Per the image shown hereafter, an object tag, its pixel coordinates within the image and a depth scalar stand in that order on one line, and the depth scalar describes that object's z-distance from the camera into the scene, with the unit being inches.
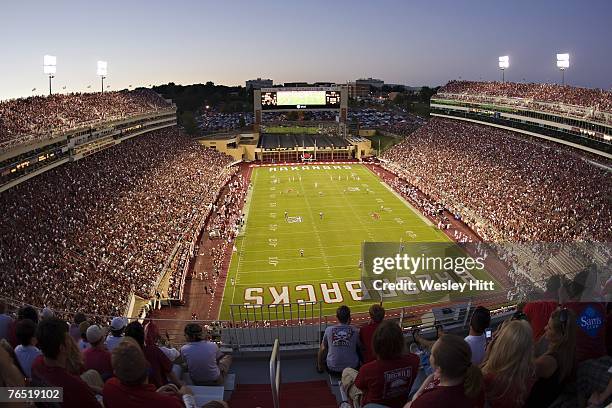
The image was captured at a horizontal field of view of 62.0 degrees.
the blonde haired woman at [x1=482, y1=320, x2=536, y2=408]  133.3
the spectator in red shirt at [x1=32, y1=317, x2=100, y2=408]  145.9
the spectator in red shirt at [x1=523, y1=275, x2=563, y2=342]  188.9
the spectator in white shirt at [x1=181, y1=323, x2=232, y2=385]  218.2
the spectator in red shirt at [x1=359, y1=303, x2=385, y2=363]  211.5
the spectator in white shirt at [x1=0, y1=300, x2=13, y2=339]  234.4
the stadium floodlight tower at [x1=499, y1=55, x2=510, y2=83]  2497.9
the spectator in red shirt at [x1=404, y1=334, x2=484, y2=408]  122.1
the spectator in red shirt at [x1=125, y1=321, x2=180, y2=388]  188.9
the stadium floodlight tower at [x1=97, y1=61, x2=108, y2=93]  2103.8
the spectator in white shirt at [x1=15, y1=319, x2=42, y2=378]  191.0
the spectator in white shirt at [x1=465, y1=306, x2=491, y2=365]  185.2
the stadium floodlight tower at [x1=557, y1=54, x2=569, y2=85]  2063.2
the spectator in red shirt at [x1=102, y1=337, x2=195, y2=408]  131.6
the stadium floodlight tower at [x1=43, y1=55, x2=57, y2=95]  1693.0
